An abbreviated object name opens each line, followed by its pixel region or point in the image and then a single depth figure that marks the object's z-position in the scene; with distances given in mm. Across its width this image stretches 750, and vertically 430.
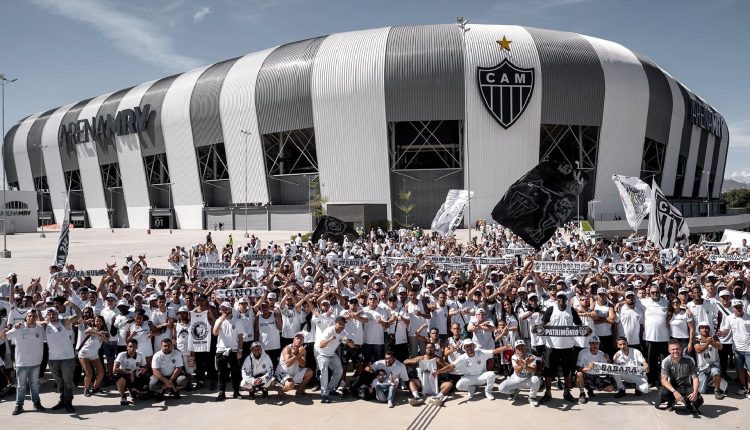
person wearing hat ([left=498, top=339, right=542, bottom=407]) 9203
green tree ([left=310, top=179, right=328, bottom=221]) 54219
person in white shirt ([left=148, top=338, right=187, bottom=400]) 9641
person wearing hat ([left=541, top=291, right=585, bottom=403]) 9320
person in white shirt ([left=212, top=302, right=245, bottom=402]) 9790
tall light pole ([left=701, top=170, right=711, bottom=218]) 73706
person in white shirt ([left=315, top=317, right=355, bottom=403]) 9688
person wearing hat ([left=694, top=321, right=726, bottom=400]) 9109
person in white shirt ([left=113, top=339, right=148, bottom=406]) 9594
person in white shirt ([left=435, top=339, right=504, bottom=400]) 9531
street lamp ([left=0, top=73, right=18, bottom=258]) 37219
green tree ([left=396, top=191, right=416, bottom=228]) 52509
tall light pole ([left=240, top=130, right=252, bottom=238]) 58219
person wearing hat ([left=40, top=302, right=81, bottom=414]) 9164
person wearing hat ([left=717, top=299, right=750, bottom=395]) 9227
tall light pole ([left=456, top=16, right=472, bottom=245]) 30670
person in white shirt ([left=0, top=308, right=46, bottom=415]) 9039
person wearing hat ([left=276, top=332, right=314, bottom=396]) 9875
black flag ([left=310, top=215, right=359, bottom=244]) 21828
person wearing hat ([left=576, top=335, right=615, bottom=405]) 9375
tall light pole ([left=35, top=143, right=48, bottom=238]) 82375
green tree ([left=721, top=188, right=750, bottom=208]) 153875
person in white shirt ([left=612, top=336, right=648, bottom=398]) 9352
